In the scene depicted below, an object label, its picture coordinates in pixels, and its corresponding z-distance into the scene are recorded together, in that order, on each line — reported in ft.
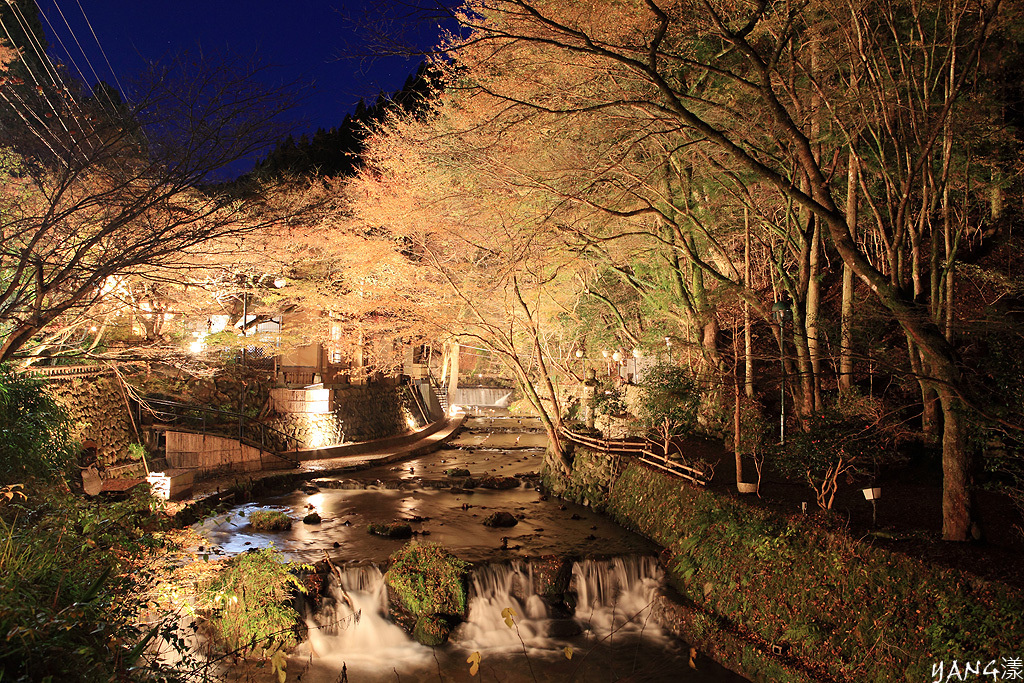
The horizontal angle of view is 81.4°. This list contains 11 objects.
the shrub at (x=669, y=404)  38.66
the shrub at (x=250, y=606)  24.53
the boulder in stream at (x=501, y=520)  43.01
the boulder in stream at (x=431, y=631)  29.22
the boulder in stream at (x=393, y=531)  39.52
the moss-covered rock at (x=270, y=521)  40.06
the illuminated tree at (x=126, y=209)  21.26
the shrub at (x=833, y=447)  25.26
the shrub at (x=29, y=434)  26.68
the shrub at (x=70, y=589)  12.28
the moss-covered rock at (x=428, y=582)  29.96
